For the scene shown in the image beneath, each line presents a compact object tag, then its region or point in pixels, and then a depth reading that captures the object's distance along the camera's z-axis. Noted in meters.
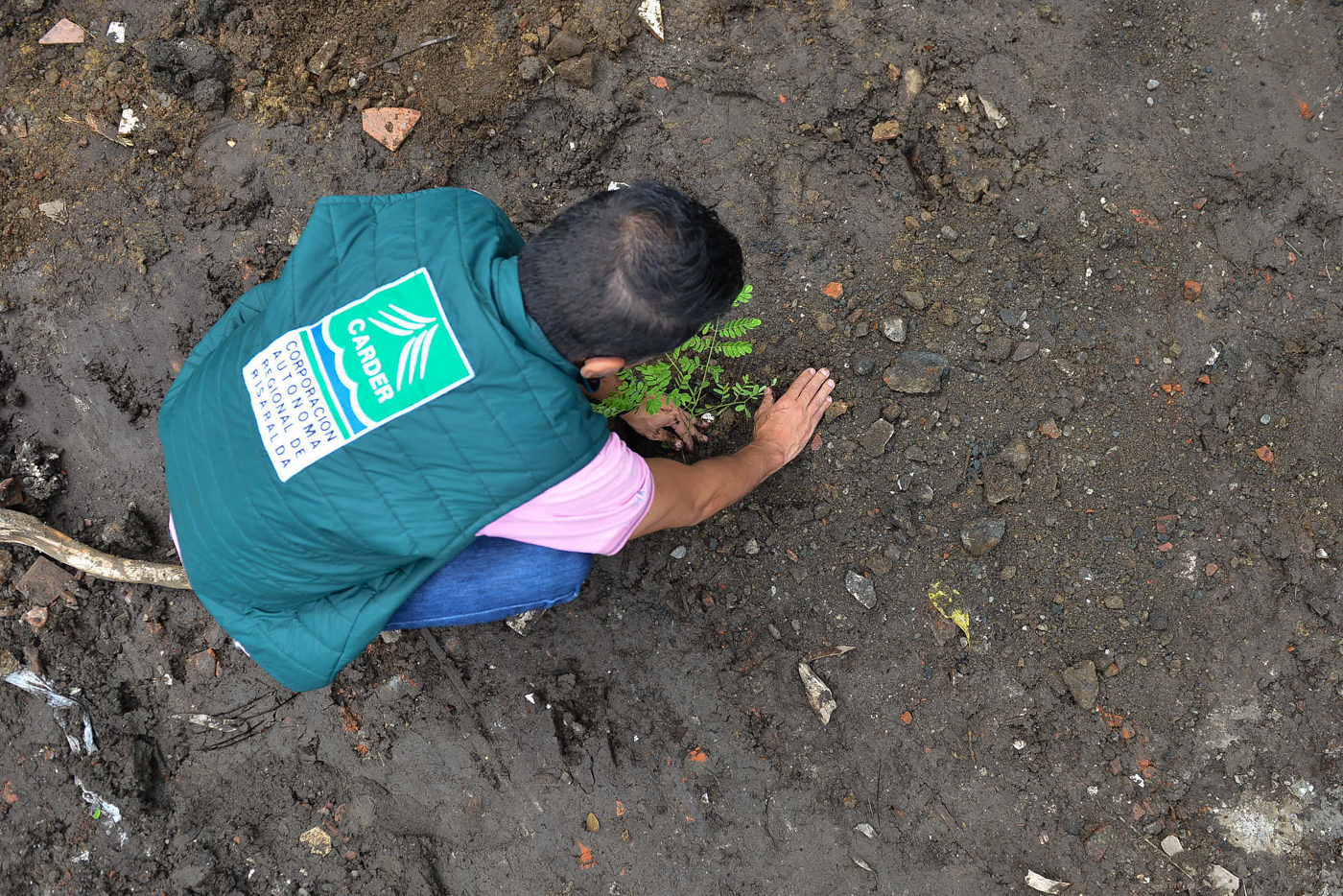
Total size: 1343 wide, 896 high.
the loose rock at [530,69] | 3.22
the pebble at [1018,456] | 2.96
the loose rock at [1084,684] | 2.87
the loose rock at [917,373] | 3.01
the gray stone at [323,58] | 3.30
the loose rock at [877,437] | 3.02
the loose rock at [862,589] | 2.99
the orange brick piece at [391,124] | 3.27
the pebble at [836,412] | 3.04
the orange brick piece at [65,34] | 3.37
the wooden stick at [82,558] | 3.00
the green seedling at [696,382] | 2.68
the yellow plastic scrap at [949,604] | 2.96
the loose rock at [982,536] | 2.94
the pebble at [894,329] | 3.05
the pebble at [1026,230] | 3.05
